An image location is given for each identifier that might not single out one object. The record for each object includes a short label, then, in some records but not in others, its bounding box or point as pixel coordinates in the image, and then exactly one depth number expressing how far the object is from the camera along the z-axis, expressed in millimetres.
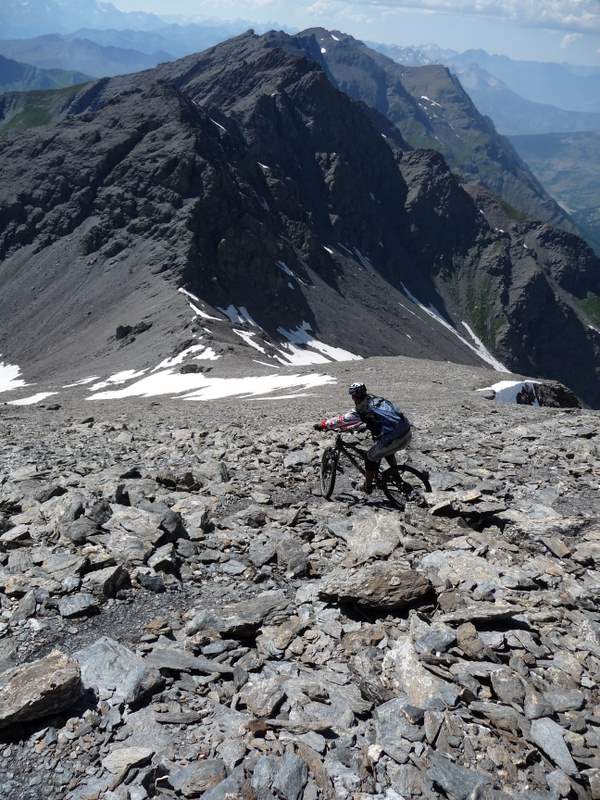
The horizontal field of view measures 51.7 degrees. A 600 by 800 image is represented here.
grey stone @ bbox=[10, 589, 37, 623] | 8047
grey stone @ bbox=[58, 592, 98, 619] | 8242
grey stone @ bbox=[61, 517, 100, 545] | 10094
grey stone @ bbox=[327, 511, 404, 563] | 10127
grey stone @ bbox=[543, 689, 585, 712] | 6552
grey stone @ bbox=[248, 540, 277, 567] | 10086
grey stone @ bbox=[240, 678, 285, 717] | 6562
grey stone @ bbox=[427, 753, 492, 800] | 5469
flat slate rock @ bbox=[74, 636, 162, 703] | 6793
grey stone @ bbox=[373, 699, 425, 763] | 6000
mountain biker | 12914
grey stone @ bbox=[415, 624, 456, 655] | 7410
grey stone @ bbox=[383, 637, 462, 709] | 6590
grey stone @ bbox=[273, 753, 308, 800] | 5555
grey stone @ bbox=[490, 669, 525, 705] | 6602
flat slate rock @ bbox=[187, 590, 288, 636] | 8047
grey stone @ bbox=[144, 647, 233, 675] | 7227
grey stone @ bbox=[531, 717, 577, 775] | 5793
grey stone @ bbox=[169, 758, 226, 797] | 5602
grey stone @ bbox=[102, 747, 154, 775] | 5804
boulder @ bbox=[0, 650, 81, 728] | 6254
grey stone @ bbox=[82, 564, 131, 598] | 8734
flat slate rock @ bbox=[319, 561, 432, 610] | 8328
